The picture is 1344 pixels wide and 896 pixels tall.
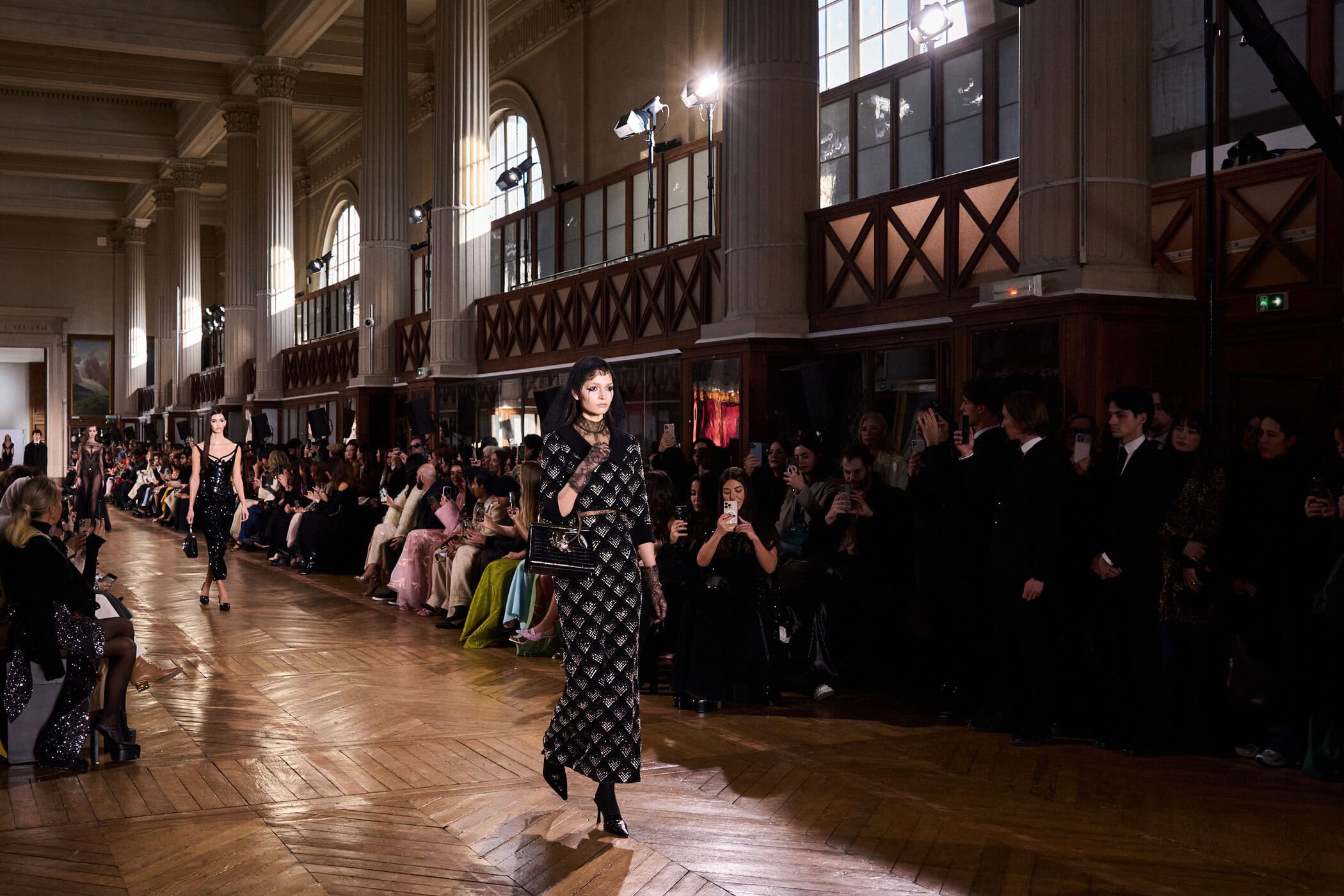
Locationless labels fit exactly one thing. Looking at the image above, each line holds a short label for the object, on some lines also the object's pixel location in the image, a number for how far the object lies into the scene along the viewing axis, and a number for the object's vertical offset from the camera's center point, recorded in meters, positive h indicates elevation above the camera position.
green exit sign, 7.17 +0.80
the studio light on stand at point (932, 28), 10.72 +3.68
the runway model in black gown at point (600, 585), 4.38 -0.54
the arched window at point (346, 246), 30.31 +4.97
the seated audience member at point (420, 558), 10.18 -1.01
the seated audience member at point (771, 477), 8.25 -0.27
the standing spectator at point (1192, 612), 5.23 -0.77
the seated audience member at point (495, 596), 8.40 -1.11
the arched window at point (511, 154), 20.77 +5.17
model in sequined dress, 9.98 -0.39
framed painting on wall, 40.91 +2.22
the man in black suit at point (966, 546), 5.89 -0.54
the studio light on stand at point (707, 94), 13.45 +3.89
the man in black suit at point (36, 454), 21.34 -0.23
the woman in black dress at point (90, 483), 15.20 -0.55
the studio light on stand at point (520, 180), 18.55 +4.00
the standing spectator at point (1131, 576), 5.32 -0.62
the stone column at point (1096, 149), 6.95 +1.68
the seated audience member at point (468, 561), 9.12 -0.94
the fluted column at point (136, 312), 39.59 +4.26
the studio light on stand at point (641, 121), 14.48 +3.87
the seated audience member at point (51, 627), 5.06 -0.79
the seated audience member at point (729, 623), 6.30 -0.98
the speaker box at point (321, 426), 17.55 +0.20
